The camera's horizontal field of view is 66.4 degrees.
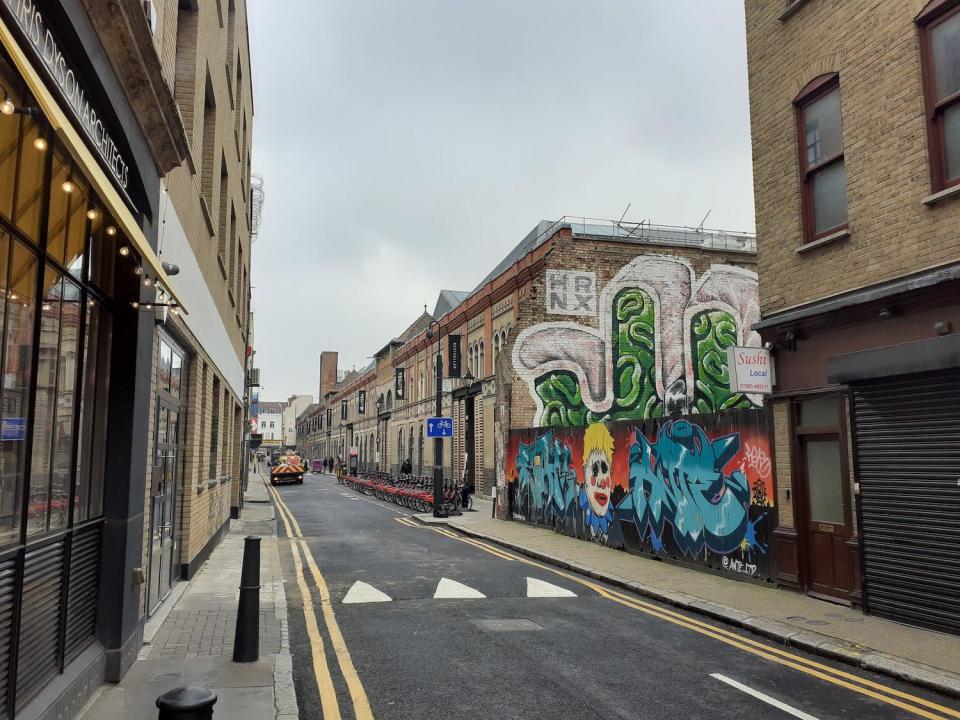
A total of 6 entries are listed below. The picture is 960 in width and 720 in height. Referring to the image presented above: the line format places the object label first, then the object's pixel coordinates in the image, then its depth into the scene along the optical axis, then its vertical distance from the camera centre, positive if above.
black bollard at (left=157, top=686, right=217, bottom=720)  3.04 -1.06
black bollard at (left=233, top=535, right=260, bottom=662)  6.76 -1.63
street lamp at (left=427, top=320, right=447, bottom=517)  23.62 -1.25
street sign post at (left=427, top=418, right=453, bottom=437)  24.86 +0.68
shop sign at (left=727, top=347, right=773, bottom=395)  11.12 +1.16
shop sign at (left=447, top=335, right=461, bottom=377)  33.25 +4.25
